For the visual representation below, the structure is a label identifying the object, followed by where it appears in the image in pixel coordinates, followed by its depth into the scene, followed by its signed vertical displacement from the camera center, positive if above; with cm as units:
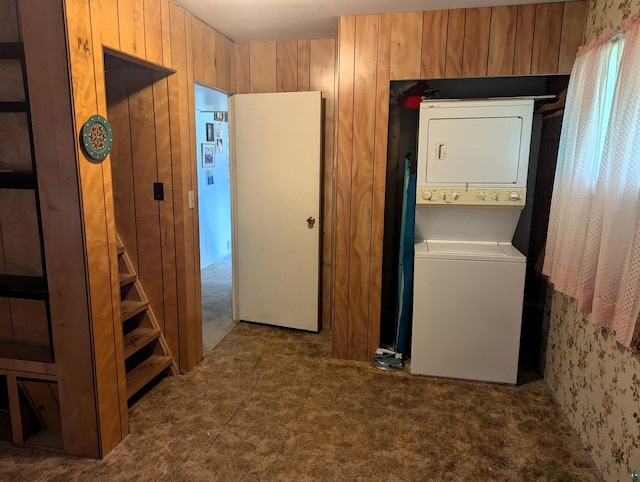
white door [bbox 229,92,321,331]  322 -31
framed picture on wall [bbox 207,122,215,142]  538 +42
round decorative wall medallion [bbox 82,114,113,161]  178 +11
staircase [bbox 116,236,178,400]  261 -107
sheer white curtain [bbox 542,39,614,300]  189 +6
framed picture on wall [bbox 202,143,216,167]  528 +13
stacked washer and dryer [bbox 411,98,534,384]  254 -51
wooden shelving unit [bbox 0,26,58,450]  188 -59
